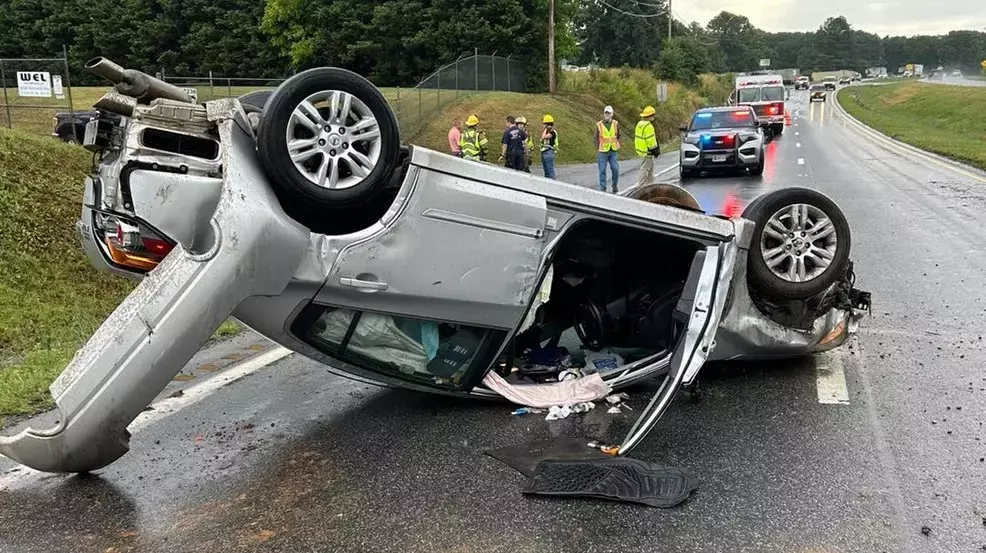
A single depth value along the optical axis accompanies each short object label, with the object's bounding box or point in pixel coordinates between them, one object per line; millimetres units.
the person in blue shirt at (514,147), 16312
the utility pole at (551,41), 36719
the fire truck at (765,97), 33312
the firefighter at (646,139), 15969
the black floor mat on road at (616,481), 3320
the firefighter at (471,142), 15492
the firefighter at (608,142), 16375
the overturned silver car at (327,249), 3252
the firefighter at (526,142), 16719
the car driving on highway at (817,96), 65875
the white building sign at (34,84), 15602
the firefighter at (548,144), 17781
